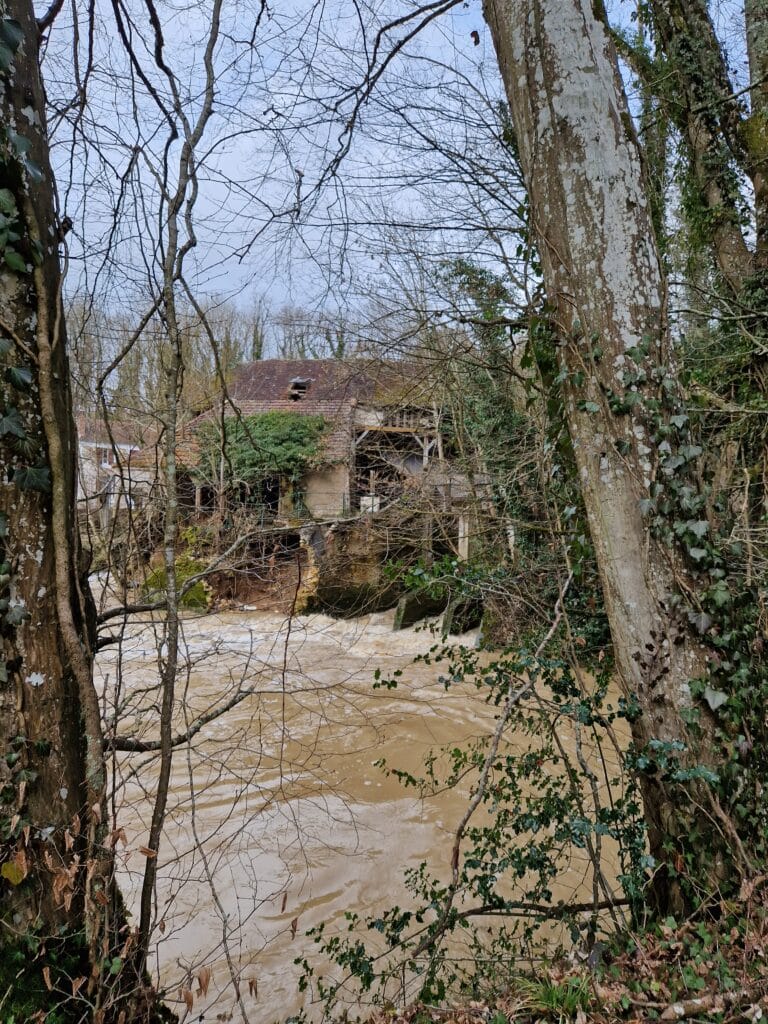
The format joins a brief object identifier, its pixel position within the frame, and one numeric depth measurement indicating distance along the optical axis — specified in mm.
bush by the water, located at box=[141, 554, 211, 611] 12227
